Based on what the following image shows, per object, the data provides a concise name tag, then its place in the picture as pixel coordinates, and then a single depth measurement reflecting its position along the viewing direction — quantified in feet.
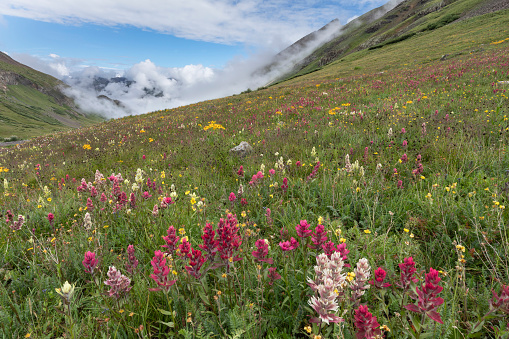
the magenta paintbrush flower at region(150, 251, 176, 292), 1.87
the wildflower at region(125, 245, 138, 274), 2.17
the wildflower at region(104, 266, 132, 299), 1.93
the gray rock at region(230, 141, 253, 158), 15.76
